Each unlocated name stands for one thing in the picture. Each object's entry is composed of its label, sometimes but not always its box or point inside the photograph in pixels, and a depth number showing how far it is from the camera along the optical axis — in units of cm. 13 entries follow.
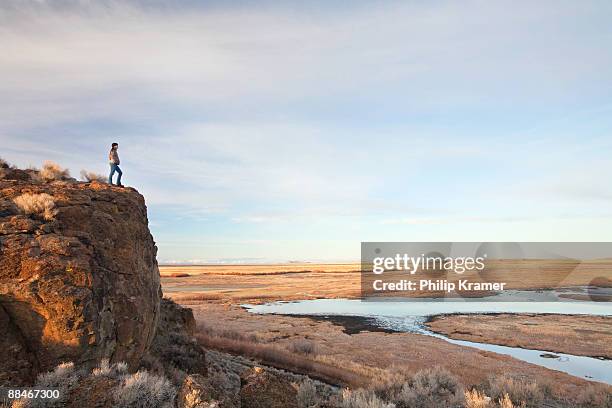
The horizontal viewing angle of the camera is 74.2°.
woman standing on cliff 1327
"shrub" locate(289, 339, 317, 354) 2338
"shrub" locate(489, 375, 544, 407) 1524
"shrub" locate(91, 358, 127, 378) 769
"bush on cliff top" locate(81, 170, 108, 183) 1447
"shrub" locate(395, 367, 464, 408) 1398
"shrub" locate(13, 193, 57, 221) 953
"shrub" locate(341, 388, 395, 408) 1055
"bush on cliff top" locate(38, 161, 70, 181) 1324
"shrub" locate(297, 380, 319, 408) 1199
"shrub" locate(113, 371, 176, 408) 702
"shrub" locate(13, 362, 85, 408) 668
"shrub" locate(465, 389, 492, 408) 1176
